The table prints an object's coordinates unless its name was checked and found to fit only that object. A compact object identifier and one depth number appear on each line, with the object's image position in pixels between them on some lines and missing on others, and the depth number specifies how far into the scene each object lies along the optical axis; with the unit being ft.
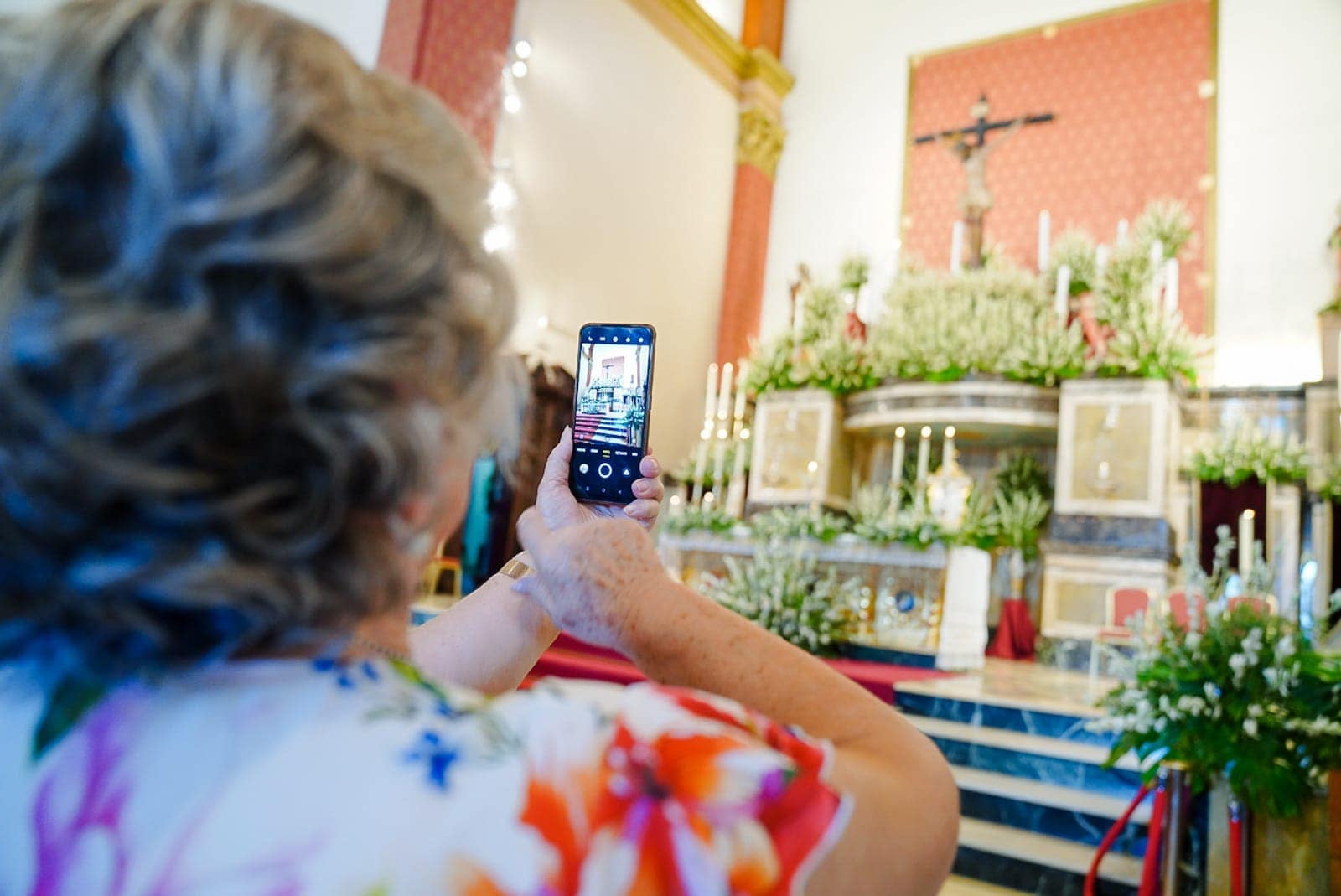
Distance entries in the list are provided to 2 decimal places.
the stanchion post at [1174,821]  8.23
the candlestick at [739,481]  24.09
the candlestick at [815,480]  25.43
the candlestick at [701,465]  25.73
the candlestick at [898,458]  19.98
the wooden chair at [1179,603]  16.33
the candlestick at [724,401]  23.90
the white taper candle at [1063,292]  23.71
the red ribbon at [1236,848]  7.76
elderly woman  1.65
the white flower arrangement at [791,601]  16.72
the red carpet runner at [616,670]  14.38
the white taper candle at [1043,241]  25.96
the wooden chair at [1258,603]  8.59
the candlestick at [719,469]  25.20
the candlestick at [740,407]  26.78
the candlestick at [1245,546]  14.00
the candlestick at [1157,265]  23.02
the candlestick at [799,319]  28.17
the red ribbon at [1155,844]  8.13
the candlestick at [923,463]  19.92
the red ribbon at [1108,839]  8.45
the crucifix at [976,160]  29.63
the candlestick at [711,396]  25.77
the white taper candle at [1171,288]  22.62
